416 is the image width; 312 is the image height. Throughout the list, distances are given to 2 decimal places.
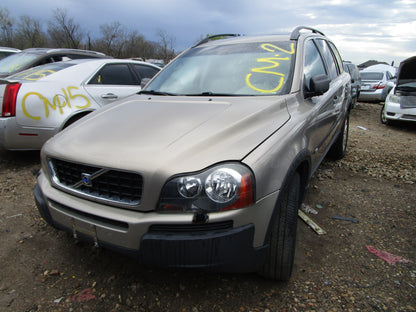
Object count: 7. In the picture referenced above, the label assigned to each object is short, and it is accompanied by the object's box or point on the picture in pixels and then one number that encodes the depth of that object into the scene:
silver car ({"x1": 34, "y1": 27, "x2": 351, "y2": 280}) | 1.51
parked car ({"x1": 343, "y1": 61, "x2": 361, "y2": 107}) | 9.48
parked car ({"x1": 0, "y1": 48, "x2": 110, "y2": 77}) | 5.67
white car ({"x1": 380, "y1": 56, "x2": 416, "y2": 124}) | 7.40
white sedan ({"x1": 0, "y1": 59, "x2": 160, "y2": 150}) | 3.60
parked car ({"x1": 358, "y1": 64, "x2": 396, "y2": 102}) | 11.75
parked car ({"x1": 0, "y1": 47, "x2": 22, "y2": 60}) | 9.00
